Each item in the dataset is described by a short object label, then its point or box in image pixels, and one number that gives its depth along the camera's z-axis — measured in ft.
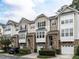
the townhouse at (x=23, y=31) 63.91
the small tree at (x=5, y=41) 61.56
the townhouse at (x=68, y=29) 48.64
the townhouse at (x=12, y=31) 68.74
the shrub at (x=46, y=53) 44.18
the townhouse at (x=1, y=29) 77.41
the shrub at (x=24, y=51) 52.61
